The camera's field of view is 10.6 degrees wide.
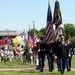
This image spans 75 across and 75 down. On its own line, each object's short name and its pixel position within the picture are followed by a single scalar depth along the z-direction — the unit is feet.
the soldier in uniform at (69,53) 63.09
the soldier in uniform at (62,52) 60.18
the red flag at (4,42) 135.67
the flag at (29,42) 115.90
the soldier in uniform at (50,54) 63.72
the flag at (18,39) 128.60
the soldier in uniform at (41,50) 65.87
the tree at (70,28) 413.51
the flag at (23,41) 126.33
